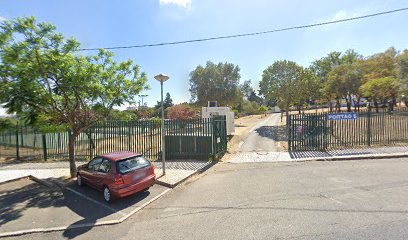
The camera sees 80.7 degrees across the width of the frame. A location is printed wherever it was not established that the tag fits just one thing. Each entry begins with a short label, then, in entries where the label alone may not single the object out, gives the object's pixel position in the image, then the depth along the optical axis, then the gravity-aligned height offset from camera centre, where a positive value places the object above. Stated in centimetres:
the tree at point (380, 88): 2722 +334
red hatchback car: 677 -162
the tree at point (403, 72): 2095 +390
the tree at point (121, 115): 1084 +24
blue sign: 1242 -1
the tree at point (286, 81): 2991 +452
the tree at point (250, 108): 7712 +315
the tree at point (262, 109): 7032 +246
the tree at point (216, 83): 4225 +638
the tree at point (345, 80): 3669 +549
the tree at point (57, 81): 768 +141
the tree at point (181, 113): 3831 +101
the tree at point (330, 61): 4875 +1122
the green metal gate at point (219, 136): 1181 -91
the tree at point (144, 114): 4158 +116
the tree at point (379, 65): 3250 +716
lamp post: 894 +152
